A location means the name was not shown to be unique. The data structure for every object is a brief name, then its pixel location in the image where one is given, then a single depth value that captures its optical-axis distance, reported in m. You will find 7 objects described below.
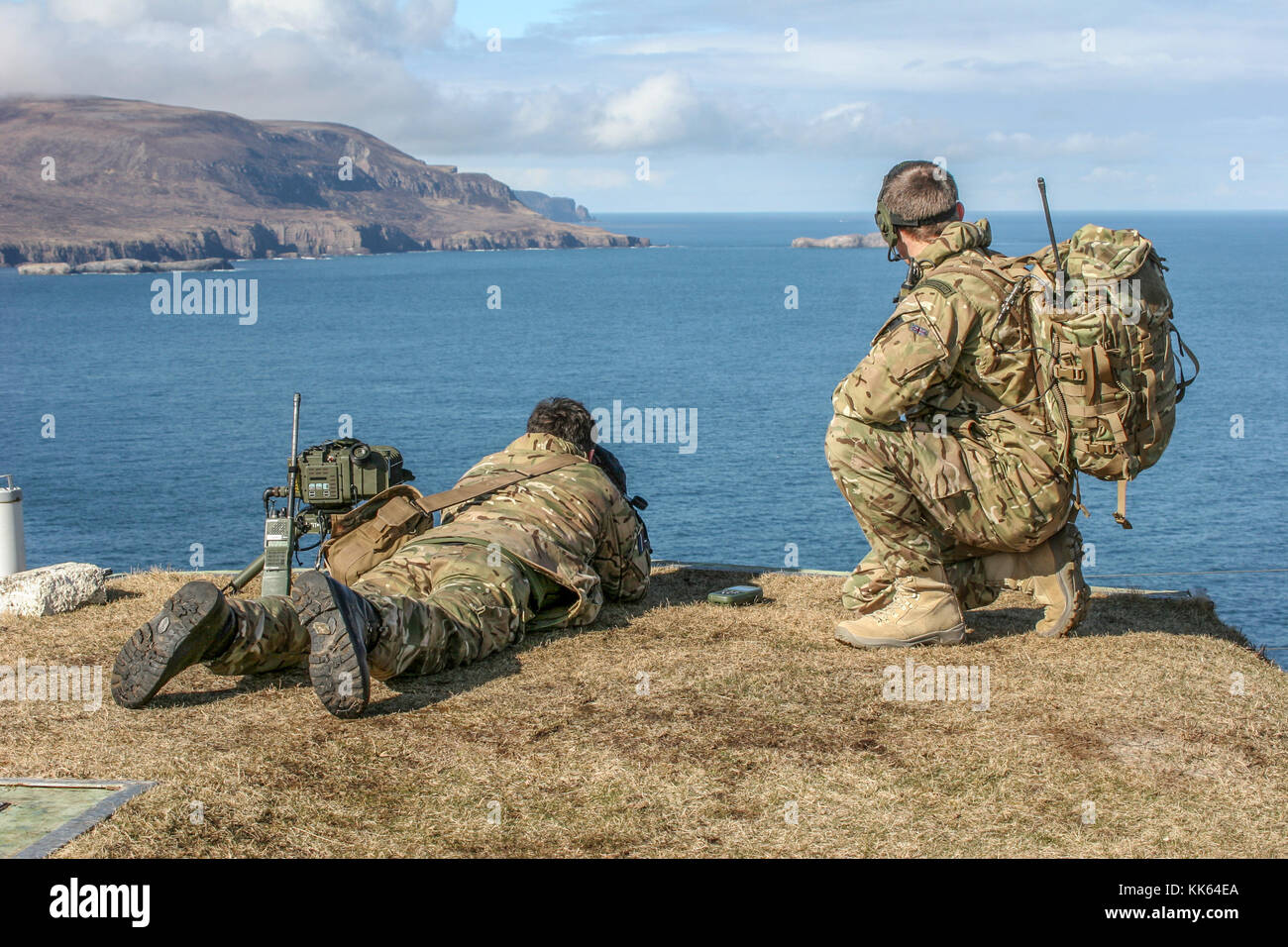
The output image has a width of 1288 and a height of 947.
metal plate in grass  5.03
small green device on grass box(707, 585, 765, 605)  9.55
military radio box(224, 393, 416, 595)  8.65
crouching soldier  7.64
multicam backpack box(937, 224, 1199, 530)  7.30
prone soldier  6.45
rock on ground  9.29
